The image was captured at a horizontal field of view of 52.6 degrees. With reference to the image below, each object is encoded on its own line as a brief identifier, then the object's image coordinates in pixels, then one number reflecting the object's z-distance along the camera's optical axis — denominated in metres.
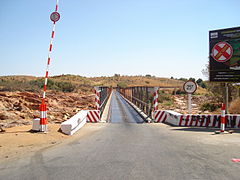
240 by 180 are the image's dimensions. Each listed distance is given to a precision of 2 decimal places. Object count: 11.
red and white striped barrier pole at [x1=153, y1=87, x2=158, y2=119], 13.03
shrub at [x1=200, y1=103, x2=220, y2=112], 20.27
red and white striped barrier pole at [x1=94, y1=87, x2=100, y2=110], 13.19
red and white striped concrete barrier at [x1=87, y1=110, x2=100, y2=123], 12.71
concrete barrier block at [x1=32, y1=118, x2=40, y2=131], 8.21
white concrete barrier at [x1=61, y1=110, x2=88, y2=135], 8.53
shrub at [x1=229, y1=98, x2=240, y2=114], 14.67
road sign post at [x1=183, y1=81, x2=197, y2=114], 11.68
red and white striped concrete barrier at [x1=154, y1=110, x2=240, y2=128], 10.53
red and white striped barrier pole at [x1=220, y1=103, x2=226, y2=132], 9.38
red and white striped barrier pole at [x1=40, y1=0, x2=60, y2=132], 8.03
